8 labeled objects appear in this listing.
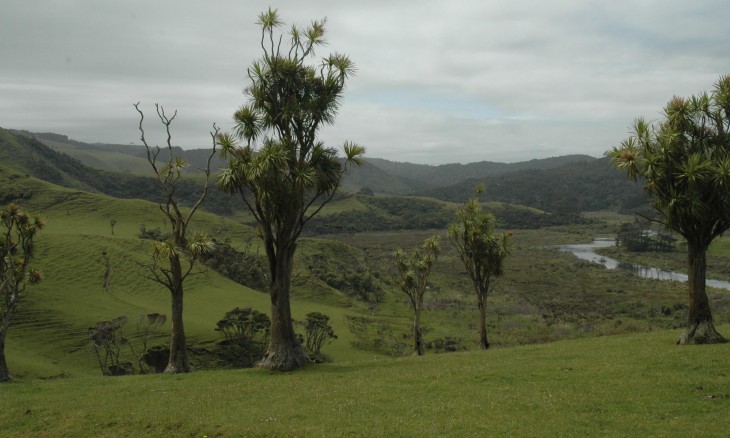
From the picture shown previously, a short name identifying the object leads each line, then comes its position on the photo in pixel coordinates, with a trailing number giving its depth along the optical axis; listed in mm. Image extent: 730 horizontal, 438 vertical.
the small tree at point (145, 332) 38119
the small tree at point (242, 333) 42222
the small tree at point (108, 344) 36031
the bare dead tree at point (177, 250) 22844
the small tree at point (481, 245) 31328
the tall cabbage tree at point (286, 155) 20891
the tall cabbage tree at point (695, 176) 19266
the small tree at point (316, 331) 44312
